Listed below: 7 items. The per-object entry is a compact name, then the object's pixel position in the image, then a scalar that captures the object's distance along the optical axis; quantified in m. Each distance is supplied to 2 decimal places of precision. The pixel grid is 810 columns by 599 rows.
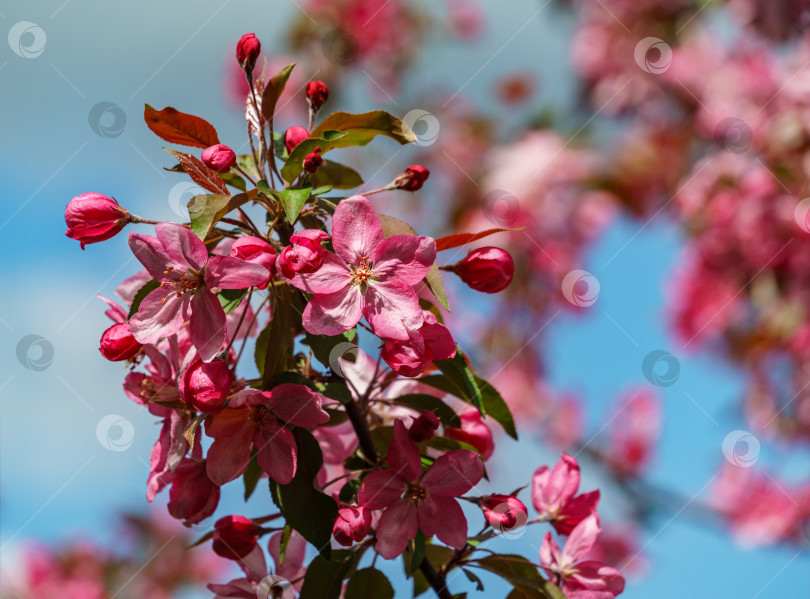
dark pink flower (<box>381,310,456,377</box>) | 0.84
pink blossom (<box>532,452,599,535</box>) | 0.90
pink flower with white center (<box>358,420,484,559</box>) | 0.86
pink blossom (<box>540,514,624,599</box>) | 0.89
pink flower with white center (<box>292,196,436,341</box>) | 0.85
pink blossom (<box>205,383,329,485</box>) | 0.85
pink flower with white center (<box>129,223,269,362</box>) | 0.85
